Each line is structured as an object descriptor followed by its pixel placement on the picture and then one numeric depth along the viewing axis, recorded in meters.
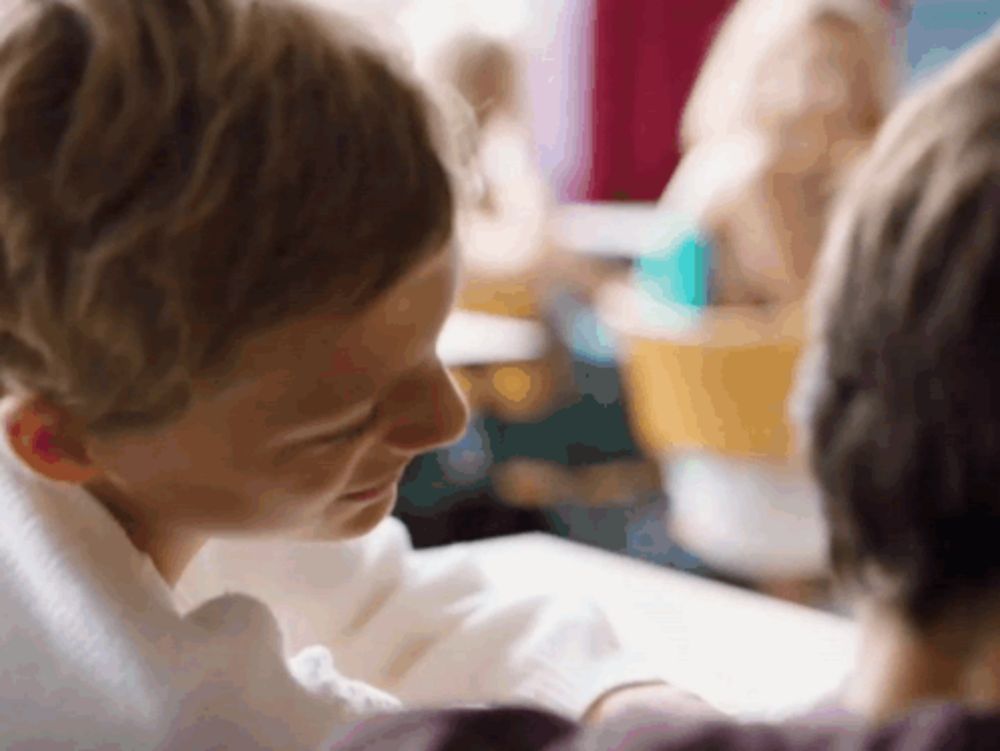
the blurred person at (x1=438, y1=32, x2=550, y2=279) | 4.60
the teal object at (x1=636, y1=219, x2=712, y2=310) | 2.97
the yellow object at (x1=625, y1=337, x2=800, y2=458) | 2.58
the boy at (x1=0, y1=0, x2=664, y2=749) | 1.07
